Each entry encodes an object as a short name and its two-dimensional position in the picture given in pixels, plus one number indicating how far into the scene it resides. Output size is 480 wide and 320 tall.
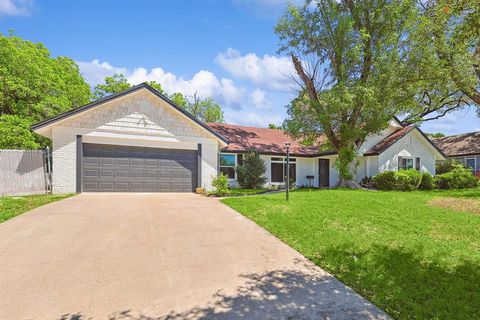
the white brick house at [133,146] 13.86
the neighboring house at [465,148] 26.31
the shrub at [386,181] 18.33
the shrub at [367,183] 20.06
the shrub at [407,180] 18.27
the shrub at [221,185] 14.52
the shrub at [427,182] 19.39
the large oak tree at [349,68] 16.22
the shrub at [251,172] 19.20
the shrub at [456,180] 19.72
